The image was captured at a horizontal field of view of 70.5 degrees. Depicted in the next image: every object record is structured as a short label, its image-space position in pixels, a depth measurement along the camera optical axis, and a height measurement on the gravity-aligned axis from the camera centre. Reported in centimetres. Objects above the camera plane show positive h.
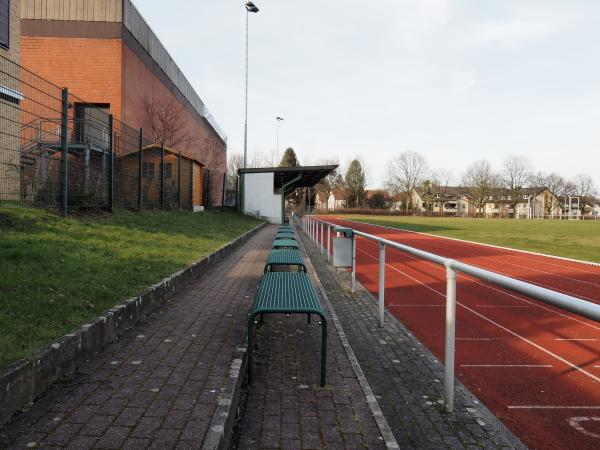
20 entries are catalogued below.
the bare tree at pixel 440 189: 10037 +689
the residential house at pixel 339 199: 9681 +326
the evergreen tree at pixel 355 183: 9506 +684
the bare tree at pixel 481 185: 8719 +638
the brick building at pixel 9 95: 1021 +347
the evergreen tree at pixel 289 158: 9731 +1231
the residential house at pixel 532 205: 10525 +320
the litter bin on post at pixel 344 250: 844 -75
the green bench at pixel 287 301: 330 -76
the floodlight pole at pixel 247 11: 3134 +1496
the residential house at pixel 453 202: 11119 +370
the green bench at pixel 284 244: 832 -65
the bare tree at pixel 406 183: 9138 +676
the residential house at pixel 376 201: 9619 +280
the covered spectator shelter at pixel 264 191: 3144 +151
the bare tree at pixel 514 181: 9619 +813
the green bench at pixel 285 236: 1045 -62
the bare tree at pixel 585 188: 11656 +835
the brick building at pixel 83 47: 2362 +893
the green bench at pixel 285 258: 582 -68
